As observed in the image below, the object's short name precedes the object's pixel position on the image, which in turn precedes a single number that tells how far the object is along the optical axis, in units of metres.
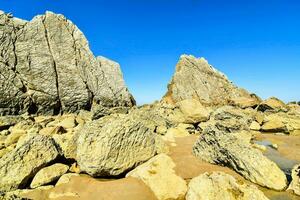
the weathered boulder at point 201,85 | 43.58
